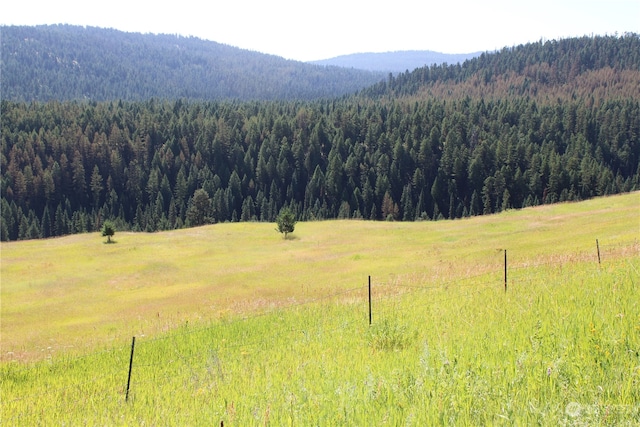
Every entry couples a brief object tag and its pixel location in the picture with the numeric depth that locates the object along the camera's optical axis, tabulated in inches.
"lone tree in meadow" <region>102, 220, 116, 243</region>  2723.9
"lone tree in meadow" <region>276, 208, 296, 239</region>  2635.3
